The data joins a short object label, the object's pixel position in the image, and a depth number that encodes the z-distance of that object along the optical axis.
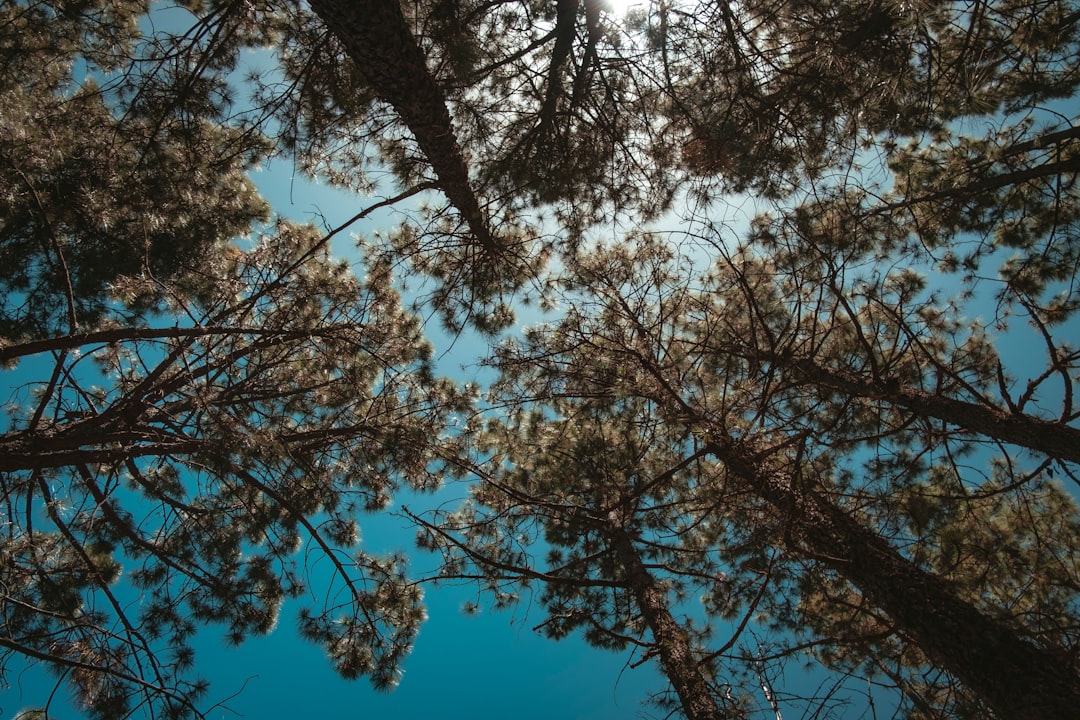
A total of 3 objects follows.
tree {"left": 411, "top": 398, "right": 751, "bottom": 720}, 4.20
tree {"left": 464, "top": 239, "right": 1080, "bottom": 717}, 2.25
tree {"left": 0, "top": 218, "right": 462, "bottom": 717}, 2.84
